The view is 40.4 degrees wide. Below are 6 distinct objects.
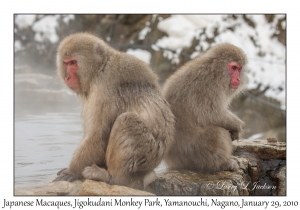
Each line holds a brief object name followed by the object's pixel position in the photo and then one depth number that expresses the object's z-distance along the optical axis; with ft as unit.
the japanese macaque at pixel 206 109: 15.87
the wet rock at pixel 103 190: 12.85
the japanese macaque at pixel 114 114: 13.38
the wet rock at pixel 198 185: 14.82
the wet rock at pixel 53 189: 13.12
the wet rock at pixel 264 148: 18.75
